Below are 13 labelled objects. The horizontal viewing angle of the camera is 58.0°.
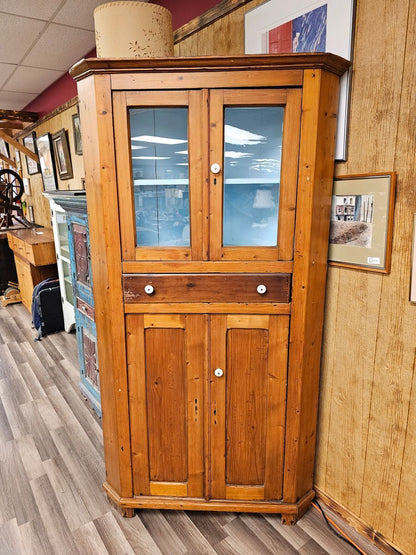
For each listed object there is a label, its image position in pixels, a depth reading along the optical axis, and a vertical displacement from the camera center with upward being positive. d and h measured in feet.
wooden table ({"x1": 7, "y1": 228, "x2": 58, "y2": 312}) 13.47 -2.08
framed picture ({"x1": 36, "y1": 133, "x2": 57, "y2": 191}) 15.38 +1.66
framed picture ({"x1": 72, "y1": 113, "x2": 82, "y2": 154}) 12.54 +2.28
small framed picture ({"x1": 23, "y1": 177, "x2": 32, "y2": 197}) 20.21 +0.78
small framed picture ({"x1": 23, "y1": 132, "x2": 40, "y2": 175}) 17.22 +2.29
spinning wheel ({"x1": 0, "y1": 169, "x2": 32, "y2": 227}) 17.70 +0.03
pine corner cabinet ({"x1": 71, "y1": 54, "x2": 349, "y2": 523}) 4.62 -0.90
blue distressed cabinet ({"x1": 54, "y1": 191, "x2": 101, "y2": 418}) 8.09 -2.05
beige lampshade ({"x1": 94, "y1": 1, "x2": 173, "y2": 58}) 4.89 +2.23
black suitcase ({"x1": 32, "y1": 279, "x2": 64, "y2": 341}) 12.93 -3.62
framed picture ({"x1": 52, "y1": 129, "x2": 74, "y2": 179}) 13.82 +1.73
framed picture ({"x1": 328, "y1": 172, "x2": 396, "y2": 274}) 4.76 -0.28
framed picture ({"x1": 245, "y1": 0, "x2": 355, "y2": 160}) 4.79 +2.33
